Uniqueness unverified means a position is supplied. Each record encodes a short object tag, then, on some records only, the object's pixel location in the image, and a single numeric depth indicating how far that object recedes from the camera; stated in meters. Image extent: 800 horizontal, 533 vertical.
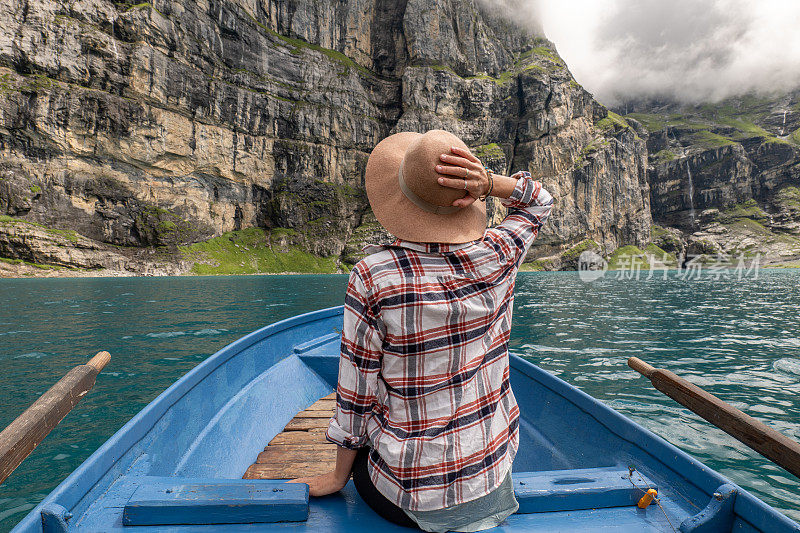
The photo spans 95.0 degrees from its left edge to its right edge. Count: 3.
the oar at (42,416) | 1.95
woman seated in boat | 1.38
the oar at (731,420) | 2.11
